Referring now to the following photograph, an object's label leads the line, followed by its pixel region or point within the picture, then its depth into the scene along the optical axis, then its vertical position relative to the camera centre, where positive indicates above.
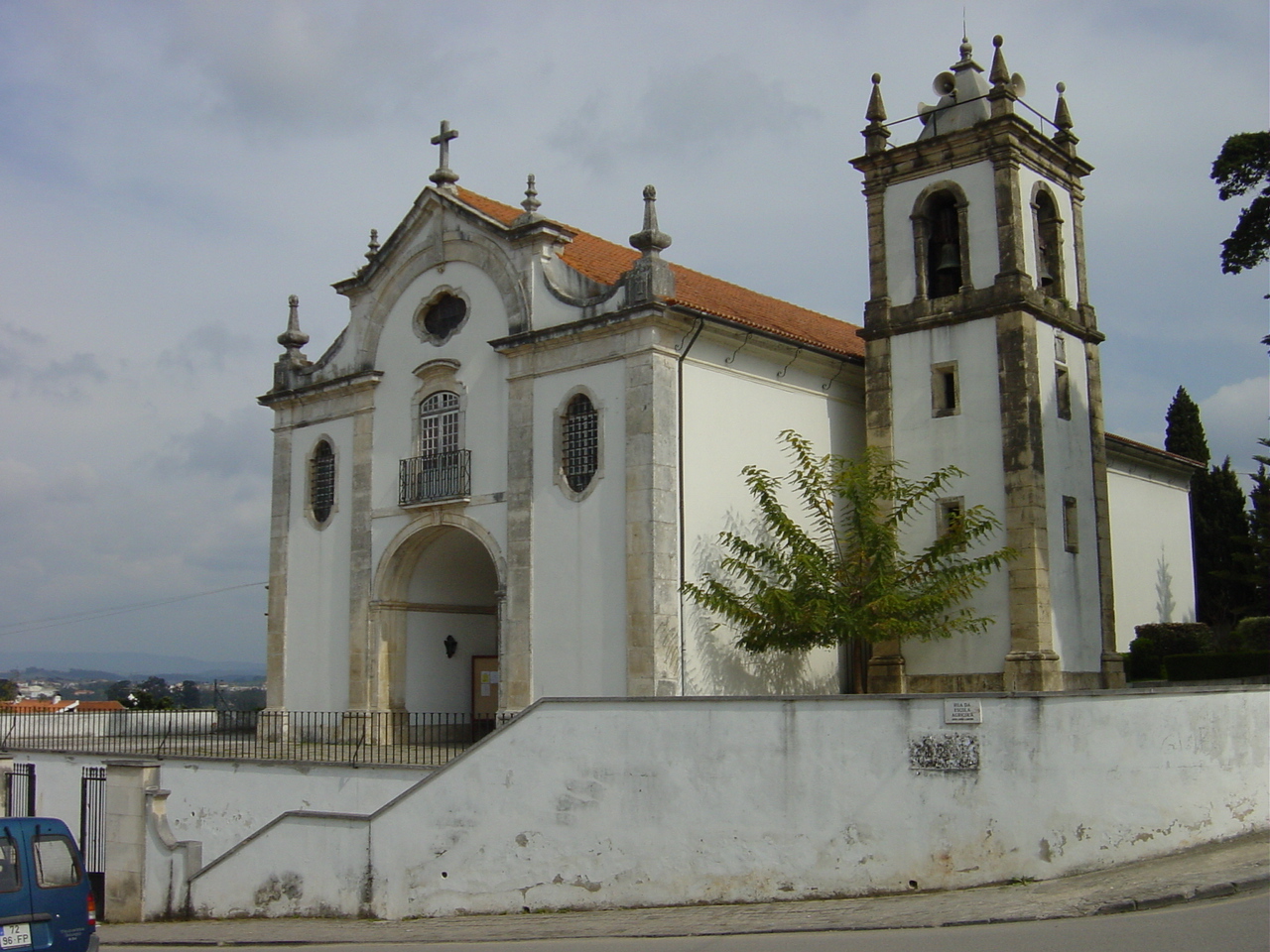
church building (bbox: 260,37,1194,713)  21.45 +4.19
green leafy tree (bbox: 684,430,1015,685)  20.42 +1.54
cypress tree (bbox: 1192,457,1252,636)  33.56 +2.94
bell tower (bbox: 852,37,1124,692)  21.86 +5.30
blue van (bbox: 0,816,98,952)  10.99 -1.83
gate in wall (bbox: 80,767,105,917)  20.14 -2.32
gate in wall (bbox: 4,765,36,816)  22.47 -1.94
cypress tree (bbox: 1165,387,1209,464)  36.12 +6.32
